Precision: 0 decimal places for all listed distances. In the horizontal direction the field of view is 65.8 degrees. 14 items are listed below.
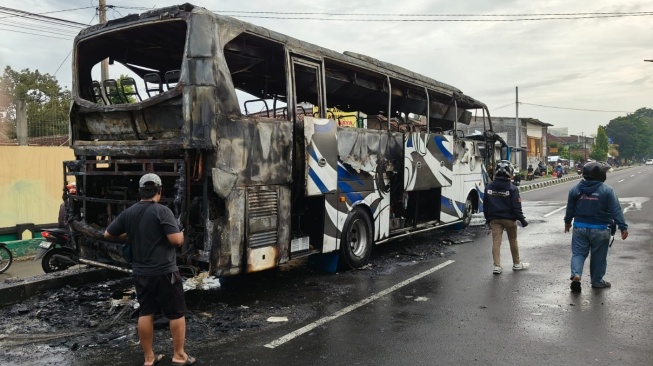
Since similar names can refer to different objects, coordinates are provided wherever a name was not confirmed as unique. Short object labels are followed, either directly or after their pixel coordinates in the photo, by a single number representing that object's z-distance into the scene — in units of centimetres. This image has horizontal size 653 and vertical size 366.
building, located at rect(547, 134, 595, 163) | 6789
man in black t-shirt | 400
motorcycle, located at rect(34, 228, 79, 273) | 744
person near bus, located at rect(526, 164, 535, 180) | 4072
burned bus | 537
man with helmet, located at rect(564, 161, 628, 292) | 630
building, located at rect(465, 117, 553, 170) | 5347
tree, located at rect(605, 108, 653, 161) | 11050
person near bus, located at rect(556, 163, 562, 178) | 4309
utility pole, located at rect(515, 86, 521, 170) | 4032
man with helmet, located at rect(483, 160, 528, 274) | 742
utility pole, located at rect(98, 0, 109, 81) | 1558
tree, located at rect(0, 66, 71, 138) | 1125
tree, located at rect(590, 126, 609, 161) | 7012
